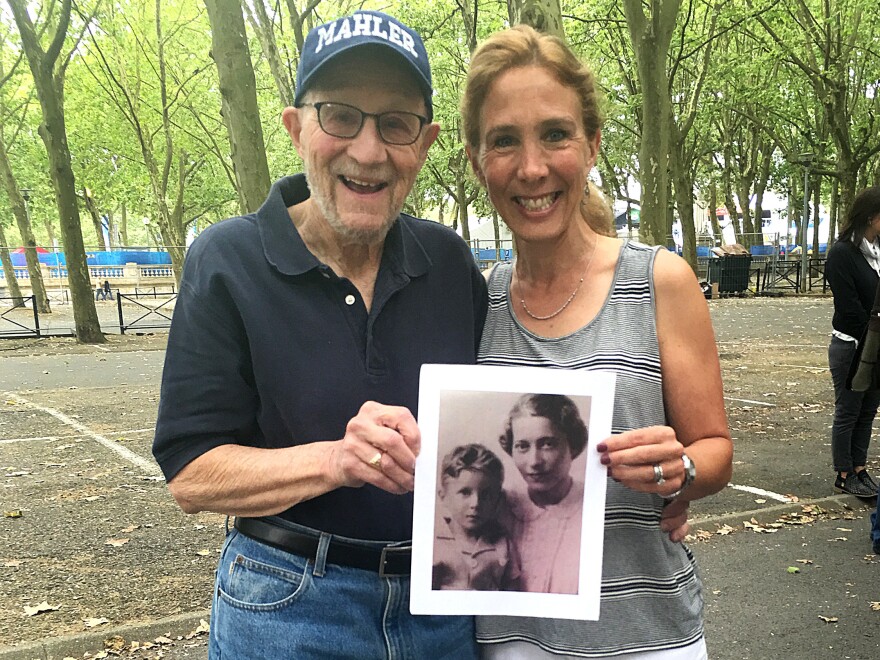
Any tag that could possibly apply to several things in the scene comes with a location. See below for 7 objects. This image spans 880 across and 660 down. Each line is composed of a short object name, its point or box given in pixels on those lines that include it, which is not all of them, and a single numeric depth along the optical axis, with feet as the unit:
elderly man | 5.20
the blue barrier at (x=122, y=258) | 137.80
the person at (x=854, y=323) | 20.22
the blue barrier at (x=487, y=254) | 133.67
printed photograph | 4.98
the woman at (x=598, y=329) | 5.65
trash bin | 85.82
